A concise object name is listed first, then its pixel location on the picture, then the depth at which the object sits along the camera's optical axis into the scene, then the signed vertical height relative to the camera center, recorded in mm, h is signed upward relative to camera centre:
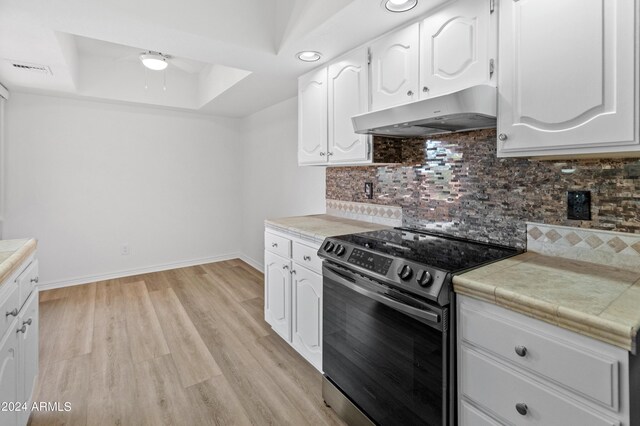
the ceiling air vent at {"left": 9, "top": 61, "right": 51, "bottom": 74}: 2629 +1184
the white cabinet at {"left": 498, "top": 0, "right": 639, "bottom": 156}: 1089 +485
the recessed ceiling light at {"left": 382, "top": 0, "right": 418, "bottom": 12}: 1597 +1008
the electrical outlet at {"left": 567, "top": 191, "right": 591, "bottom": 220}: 1430 +25
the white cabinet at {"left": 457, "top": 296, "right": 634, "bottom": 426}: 895 -499
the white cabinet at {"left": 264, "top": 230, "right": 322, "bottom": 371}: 2117 -581
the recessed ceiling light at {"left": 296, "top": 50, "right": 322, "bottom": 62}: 2262 +1079
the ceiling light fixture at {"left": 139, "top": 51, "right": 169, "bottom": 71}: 3205 +1462
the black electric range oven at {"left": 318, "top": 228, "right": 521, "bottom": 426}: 1270 -507
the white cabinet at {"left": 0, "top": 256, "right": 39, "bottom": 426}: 1320 -603
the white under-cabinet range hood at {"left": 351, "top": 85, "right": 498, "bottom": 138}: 1365 +461
